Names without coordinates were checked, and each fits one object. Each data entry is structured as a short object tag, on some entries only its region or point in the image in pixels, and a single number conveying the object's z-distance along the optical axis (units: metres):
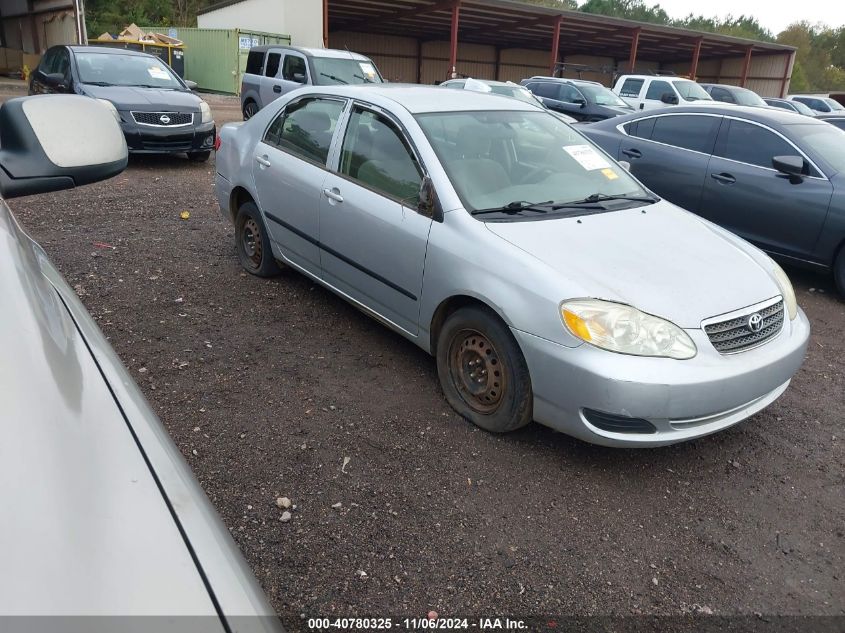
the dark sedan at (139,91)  9.02
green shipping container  24.19
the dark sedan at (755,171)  5.72
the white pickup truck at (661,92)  16.70
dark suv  15.43
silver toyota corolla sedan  2.87
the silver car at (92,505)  0.87
